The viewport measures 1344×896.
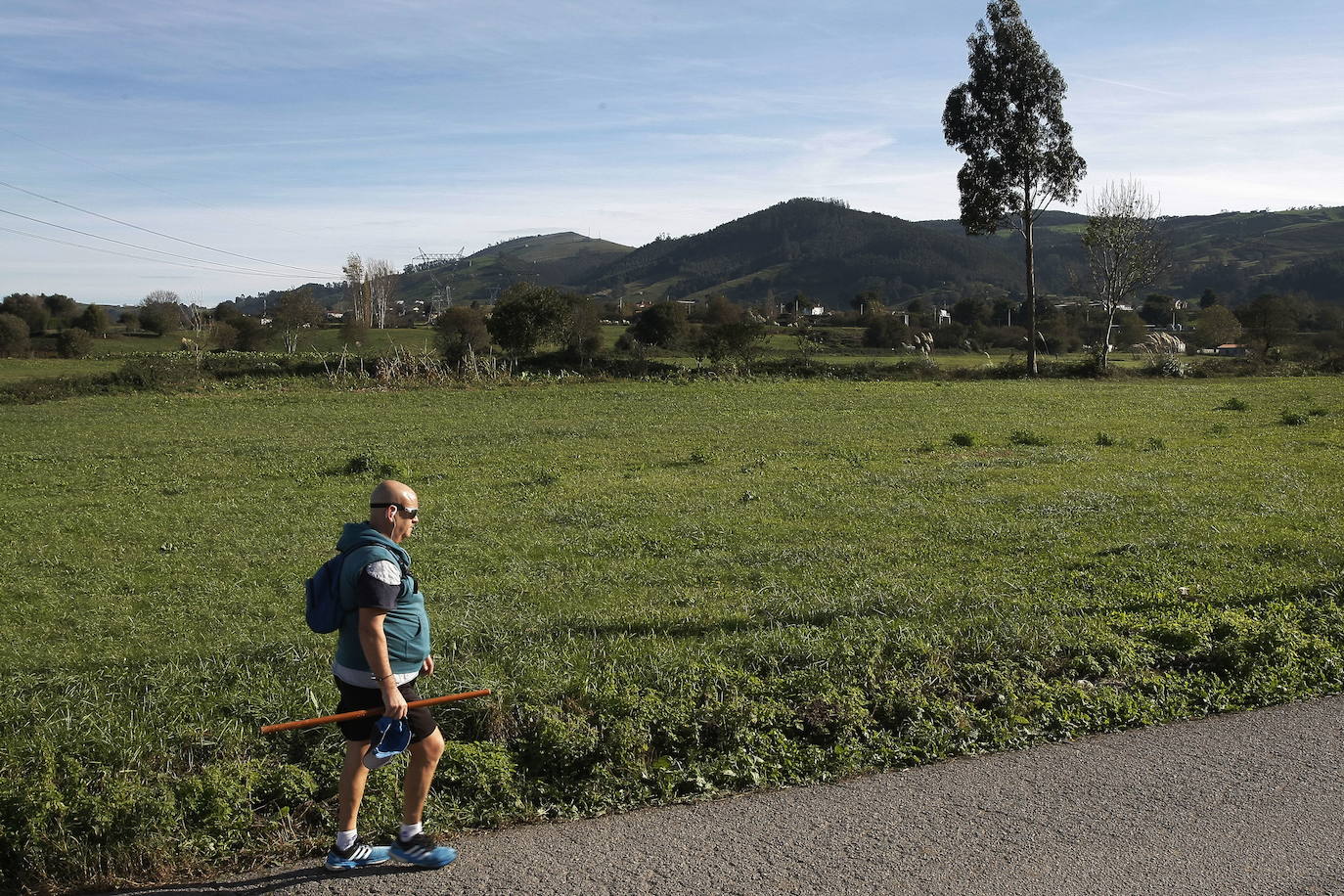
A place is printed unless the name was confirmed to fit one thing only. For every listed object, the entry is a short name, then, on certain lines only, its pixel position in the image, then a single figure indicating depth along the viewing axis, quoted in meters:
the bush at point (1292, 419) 21.48
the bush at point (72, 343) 57.25
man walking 4.03
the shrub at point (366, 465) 16.14
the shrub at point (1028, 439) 19.08
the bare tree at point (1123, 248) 46.62
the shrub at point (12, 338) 56.34
